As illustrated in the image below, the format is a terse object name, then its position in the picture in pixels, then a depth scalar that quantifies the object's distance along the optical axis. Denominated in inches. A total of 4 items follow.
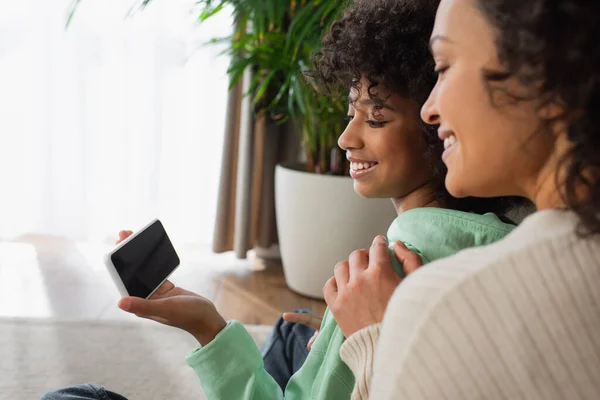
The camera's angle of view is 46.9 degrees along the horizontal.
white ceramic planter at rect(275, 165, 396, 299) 94.0
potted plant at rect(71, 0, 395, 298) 92.6
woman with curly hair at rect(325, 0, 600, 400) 19.7
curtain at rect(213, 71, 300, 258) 115.0
